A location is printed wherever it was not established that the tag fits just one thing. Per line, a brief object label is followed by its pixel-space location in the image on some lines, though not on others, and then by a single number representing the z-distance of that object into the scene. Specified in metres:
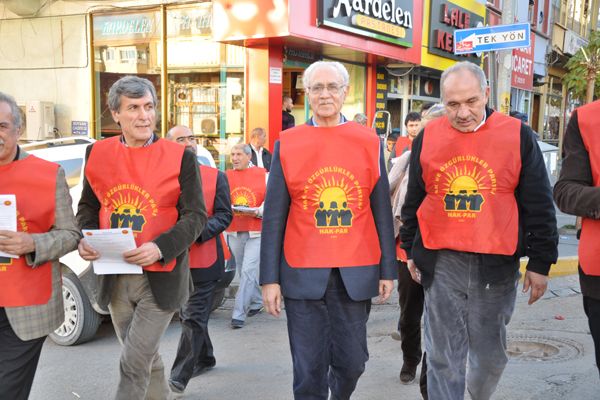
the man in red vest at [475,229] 3.37
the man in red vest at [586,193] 3.01
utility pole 9.73
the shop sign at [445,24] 16.52
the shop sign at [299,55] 12.21
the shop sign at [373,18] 11.88
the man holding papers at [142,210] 3.39
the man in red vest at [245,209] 6.87
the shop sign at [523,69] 21.73
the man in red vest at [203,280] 4.70
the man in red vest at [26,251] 2.92
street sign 8.42
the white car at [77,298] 5.79
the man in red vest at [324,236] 3.42
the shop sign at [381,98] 15.59
